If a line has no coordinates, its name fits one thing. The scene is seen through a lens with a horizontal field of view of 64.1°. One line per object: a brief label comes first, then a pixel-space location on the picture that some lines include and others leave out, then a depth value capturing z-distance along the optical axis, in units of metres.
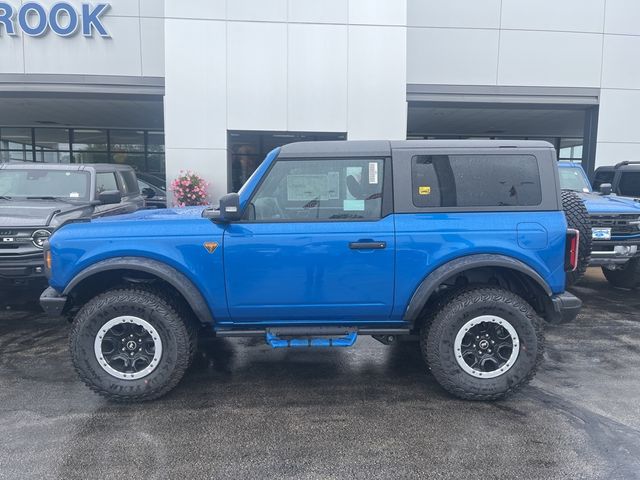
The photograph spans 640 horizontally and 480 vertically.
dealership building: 12.01
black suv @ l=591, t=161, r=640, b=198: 9.55
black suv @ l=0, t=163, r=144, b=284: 6.29
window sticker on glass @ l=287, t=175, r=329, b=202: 4.09
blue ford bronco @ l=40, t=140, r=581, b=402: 3.97
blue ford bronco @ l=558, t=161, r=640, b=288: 7.21
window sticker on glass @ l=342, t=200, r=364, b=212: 4.06
